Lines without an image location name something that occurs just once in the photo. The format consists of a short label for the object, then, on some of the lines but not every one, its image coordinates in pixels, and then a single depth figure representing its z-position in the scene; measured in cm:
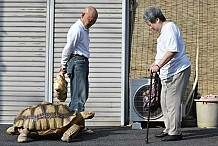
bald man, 630
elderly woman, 595
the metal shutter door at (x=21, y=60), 809
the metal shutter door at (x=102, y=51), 803
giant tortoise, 597
